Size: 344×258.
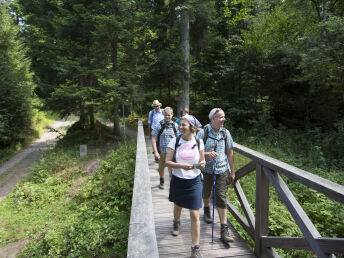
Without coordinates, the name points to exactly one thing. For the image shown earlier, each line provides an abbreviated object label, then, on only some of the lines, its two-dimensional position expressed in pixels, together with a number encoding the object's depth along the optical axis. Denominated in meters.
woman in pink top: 2.96
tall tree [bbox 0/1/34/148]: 16.70
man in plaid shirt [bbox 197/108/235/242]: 3.39
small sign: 12.56
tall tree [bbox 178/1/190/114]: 13.13
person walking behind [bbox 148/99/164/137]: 6.36
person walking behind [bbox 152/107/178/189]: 4.82
